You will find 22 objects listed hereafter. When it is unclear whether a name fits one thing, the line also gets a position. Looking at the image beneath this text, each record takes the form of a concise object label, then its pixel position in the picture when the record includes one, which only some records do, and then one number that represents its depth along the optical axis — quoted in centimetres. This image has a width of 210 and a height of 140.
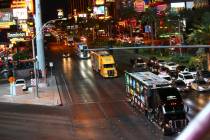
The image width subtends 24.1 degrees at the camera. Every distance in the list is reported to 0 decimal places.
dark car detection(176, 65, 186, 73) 6825
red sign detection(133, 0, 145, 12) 12840
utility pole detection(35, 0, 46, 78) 7756
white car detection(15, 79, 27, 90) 6392
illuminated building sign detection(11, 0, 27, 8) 12356
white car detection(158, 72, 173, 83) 5960
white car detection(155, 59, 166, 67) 7501
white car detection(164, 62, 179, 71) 7090
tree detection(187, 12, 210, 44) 7300
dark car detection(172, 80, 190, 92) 5536
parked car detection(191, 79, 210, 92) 5503
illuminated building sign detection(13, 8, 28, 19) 10919
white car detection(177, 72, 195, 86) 5828
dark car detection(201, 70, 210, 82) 5838
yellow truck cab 7344
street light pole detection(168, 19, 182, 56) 9852
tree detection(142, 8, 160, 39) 11806
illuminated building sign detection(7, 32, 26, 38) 10306
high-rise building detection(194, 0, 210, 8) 12106
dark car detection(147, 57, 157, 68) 7902
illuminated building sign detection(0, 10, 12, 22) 11825
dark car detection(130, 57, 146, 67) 8250
